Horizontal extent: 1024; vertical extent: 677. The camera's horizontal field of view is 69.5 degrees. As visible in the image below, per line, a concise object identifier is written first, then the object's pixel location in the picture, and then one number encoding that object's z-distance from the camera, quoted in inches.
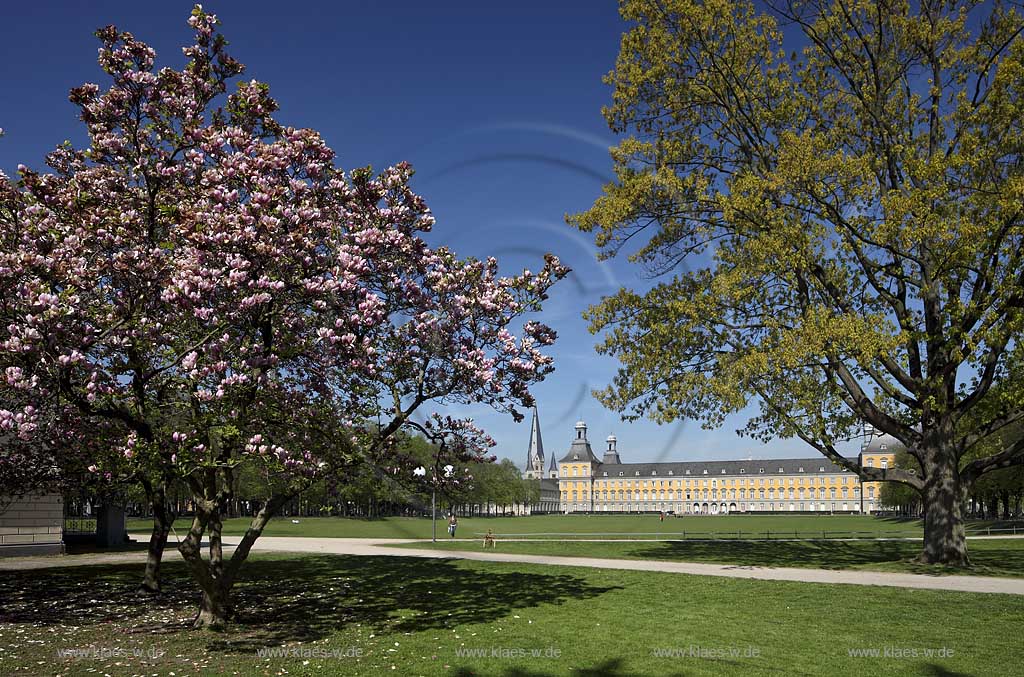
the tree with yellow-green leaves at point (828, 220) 861.2
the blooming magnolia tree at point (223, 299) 432.5
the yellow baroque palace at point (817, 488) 7150.6
